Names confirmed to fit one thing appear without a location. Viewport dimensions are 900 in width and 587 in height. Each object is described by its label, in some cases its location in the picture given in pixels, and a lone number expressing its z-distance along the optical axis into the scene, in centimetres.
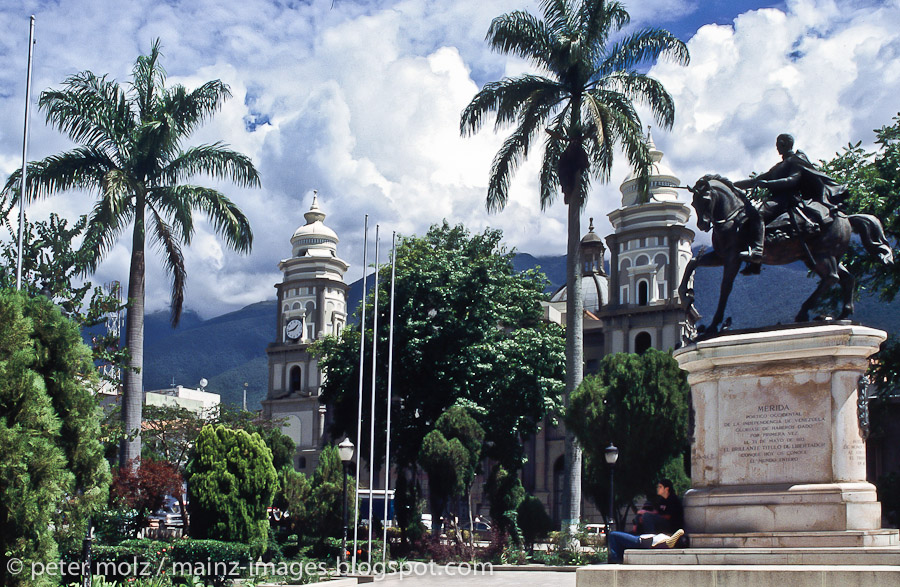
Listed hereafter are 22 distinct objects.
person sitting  1078
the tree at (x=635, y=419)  2717
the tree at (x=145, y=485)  2195
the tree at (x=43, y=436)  1023
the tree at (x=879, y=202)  2184
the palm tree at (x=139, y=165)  2283
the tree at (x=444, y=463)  2761
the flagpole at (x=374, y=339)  2492
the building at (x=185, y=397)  9062
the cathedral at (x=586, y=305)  5425
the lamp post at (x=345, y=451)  2183
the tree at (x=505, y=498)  2864
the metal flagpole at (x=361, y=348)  2310
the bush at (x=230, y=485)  1900
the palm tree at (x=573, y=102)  2548
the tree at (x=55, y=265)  1730
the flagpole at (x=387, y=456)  2576
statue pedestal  987
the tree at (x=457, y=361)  3191
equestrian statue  1114
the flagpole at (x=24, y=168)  1476
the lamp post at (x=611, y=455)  2330
